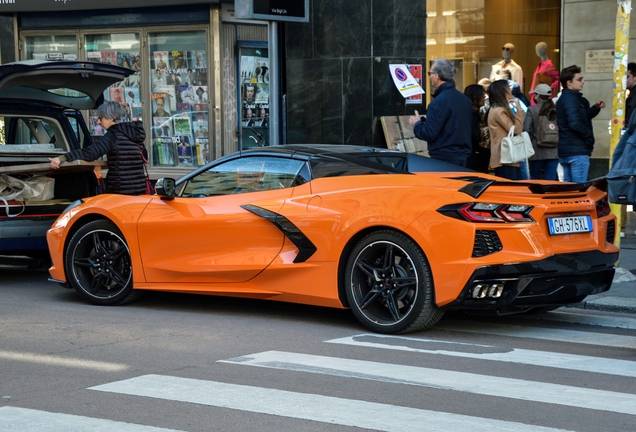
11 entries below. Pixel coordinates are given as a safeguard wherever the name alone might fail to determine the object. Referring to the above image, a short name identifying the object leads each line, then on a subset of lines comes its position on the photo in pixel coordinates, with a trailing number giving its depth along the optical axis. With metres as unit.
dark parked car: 10.16
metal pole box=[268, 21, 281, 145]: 13.24
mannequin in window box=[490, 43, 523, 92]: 16.20
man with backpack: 12.50
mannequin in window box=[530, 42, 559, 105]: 16.38
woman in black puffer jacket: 10.04
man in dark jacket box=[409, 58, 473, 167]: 11.00
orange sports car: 7.04
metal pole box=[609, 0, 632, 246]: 9.91
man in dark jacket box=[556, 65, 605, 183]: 12.12
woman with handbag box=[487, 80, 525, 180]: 11.84
